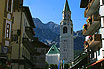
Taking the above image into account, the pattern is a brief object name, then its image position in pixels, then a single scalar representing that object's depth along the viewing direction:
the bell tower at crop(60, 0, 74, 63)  93.69
